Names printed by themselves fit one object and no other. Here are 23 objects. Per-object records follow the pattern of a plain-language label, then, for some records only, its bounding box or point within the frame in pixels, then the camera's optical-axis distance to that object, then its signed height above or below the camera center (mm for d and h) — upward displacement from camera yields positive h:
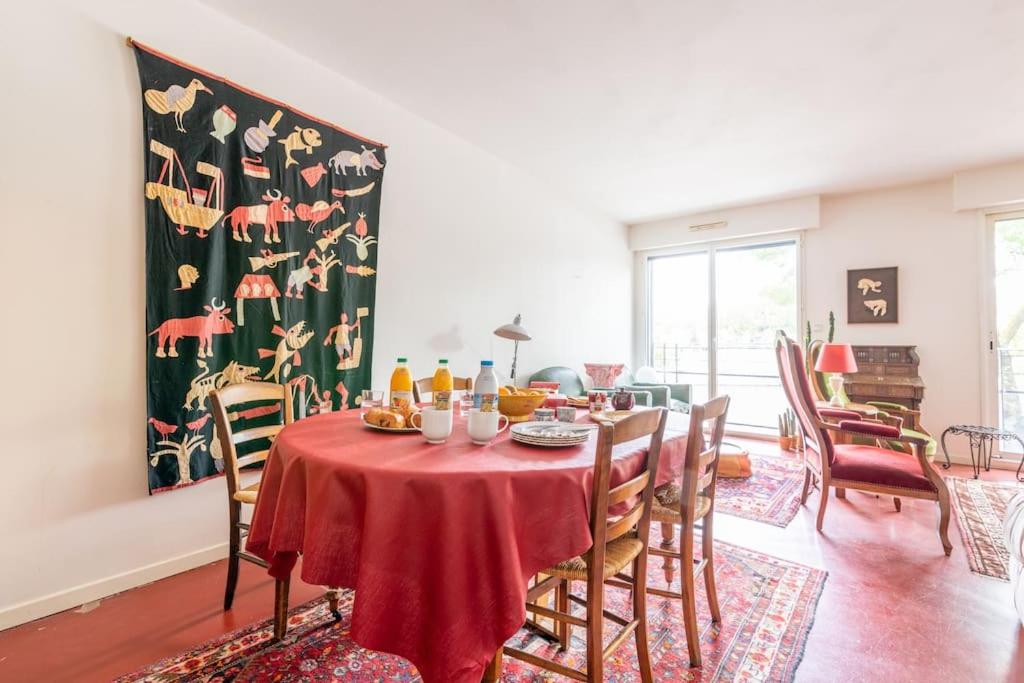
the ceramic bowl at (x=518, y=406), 1782 -239
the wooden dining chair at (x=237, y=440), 1753 -379
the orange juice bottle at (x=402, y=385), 1761 -155
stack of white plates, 1384 -284
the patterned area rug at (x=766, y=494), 3049 -1136
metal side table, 3834 -935
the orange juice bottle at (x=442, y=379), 1875 -137
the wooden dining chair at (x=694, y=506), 1568 -622
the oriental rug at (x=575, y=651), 1543 -1132
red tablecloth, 1034 -465
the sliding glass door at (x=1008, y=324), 4246 +179
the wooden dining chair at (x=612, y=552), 1204 -633
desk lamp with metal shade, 3418 +104
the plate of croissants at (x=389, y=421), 1555 -260
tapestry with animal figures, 2084 +487
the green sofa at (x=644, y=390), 4172 -442
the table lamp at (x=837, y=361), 3758 -143
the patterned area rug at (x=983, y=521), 2367 -1154
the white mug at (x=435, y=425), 1378 -240
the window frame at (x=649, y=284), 5281 +823
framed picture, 4730 +510
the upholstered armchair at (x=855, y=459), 2521 -706
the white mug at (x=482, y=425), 1376 -241
